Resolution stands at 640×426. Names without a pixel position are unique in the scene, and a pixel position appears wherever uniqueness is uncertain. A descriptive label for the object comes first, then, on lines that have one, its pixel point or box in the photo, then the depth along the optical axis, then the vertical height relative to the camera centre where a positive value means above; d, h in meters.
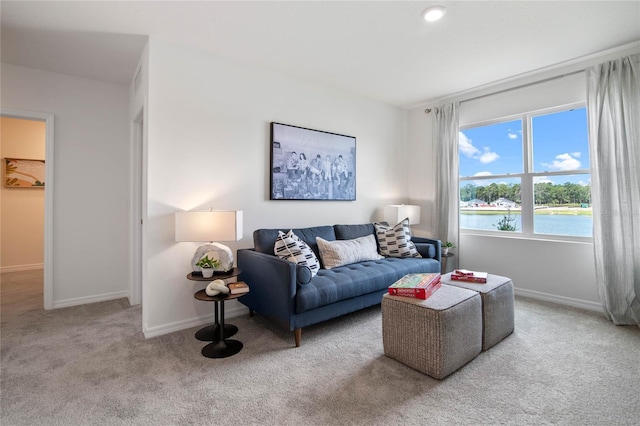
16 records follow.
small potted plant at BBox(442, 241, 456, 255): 3.94 -0.39
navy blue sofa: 2.30 -0.56
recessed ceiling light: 2.26 +1.54
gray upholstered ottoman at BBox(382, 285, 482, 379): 1.87 -0.74
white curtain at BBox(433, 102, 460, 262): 4.11 +0.60
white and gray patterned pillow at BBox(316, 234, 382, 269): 3.02 -0.35
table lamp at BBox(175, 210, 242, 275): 2.43 -0.07
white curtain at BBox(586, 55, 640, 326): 2.74 +0.29
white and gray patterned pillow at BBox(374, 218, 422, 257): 3.55 -0.30
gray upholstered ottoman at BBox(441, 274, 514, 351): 2.23 -0.69
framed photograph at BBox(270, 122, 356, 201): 3.33 +0.63
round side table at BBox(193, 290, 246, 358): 2.21 -0.96
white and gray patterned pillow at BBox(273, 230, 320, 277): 2.67 -0.31
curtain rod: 3.20 +1.52
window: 3.29 +0.49
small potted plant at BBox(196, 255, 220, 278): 2.41 -0.38
